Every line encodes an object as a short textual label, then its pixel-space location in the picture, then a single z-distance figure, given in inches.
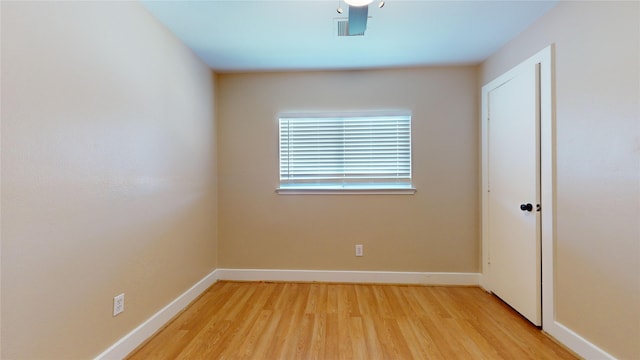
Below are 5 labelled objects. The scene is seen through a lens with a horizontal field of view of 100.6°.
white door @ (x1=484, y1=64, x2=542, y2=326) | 83.3
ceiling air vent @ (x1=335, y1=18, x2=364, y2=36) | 77.8
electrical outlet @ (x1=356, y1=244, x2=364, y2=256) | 121.0
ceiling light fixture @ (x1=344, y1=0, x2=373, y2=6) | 56.4
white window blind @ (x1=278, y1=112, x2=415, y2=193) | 121.0
